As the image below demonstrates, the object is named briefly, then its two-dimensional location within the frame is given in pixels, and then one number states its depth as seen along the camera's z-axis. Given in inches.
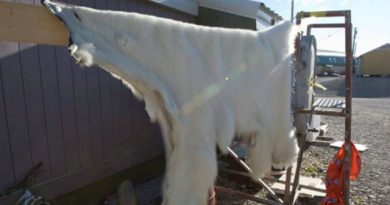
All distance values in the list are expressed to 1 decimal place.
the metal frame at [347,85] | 96.0
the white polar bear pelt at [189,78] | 46.3
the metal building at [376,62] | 933.2
